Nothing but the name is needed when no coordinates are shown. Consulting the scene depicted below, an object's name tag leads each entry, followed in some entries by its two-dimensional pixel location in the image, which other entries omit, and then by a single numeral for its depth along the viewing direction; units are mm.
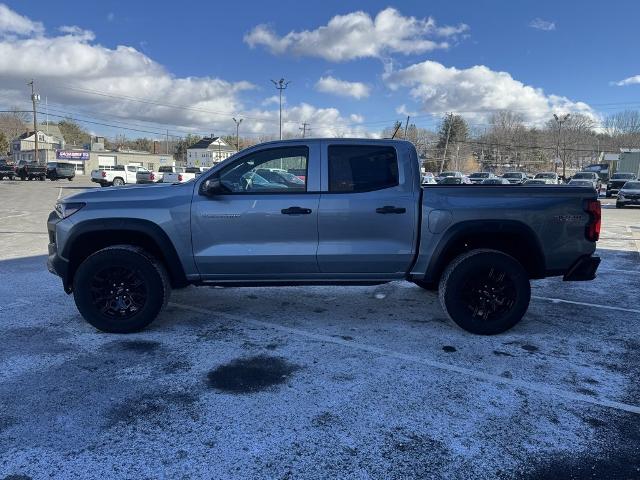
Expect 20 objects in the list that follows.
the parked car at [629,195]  22453
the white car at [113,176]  32875
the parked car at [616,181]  31161
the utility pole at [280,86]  45125
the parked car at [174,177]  29247
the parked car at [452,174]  44325
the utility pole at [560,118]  62147
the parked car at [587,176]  36844
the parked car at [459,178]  34969
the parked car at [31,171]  39188
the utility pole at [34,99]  54572
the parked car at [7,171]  38594
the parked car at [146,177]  34781
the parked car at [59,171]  40562
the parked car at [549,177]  40012
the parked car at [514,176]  42338
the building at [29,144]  92256
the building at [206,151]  108000
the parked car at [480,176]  41809
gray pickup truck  4383
